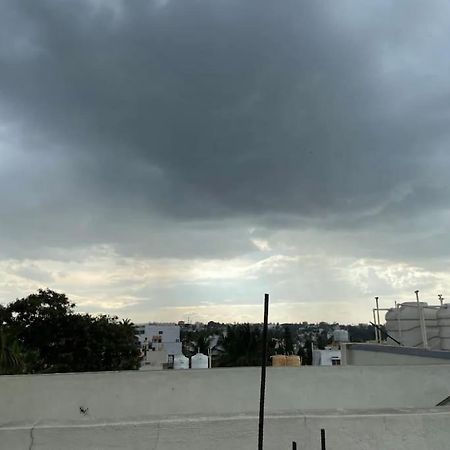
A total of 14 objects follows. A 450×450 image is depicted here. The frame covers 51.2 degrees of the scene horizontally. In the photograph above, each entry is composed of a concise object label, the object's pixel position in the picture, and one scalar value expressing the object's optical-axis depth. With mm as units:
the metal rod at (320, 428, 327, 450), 3629
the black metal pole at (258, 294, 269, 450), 3432
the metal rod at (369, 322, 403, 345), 13637
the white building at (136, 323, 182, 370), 66969
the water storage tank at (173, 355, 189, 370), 26050
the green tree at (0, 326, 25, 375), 11156
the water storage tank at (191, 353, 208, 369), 23391
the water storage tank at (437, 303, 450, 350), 12094
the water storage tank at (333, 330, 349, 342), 21897
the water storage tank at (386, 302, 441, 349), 12719
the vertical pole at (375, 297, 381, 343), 14962
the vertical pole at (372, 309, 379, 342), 15182
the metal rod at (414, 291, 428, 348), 12516
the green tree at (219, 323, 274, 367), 48188
